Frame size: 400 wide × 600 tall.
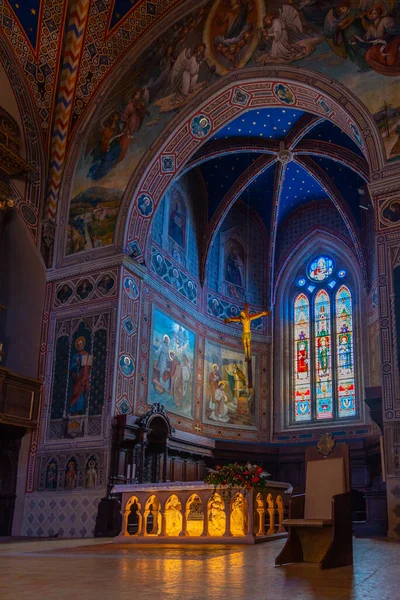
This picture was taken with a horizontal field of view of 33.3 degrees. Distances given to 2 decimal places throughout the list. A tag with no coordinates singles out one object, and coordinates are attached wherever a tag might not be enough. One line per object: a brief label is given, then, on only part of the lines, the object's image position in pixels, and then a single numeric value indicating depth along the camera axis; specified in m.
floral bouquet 10.78
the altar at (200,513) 10.84
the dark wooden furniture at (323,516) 6.77
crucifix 19.51
